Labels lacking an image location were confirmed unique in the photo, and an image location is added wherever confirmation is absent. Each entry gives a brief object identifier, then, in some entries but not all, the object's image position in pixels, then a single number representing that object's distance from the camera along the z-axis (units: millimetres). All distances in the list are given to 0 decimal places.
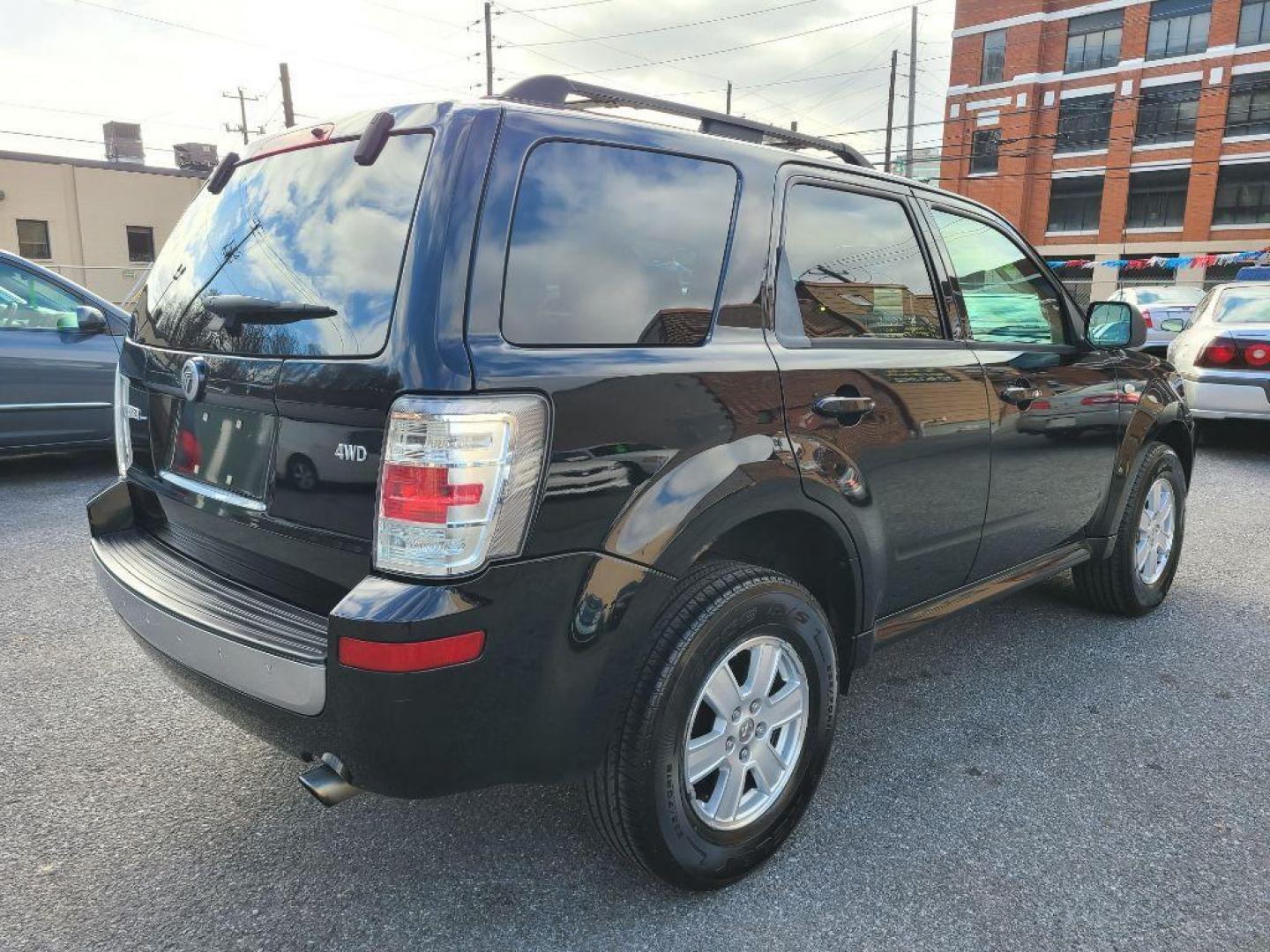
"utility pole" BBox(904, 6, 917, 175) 33859
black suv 1801
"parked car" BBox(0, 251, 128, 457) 6227
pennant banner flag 37375
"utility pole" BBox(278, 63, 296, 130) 31797
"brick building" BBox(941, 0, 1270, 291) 38438
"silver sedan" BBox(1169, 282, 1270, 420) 8094
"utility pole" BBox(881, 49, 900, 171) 39812
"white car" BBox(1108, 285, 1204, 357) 15117
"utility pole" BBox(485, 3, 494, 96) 34684
